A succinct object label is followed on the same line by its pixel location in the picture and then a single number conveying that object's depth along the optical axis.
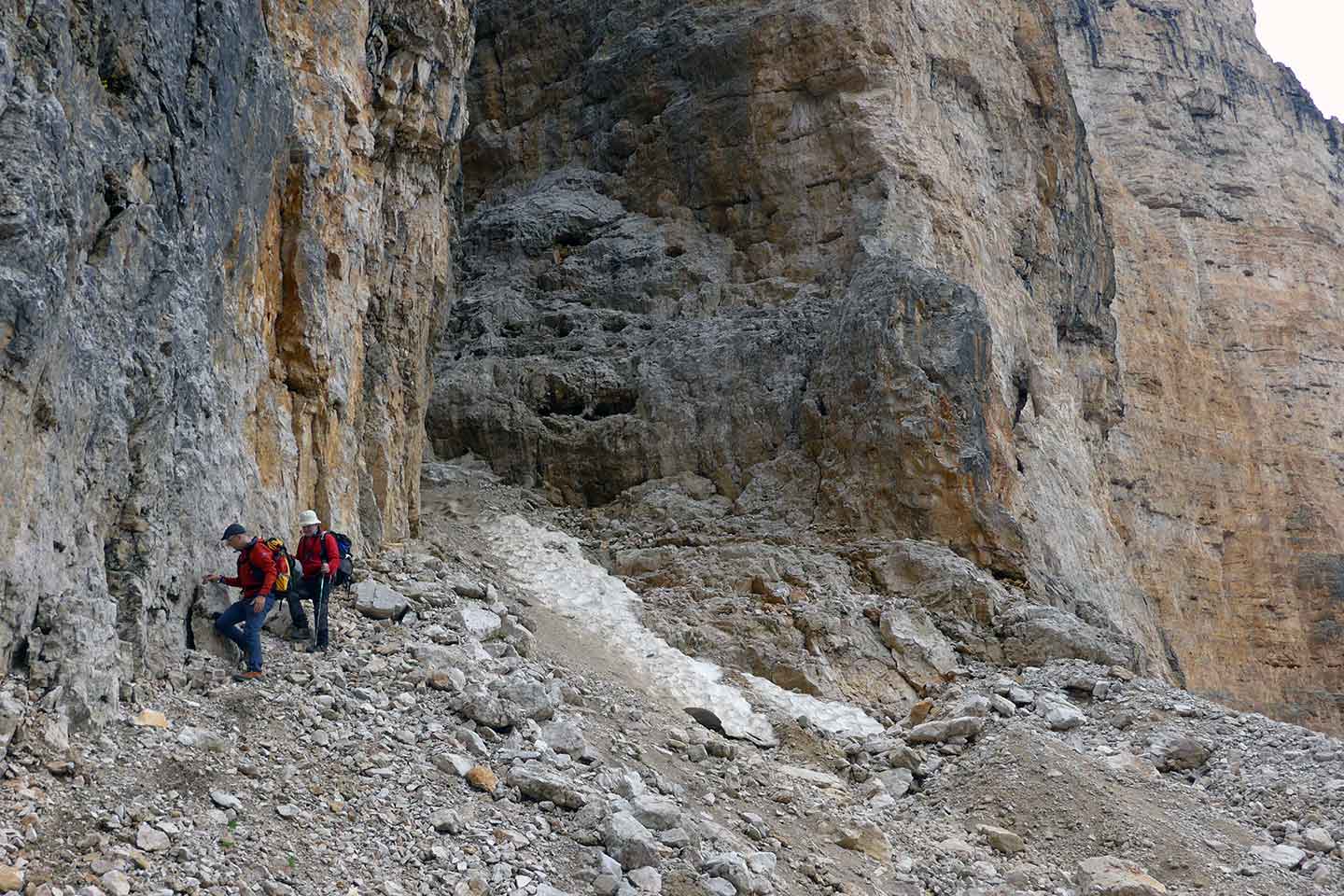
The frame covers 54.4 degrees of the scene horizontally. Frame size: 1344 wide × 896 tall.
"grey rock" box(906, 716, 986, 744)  14.48
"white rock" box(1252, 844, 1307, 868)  12.42
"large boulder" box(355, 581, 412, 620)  11.48
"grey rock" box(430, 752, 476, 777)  9.02
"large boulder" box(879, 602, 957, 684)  16.66
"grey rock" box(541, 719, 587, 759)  10.15
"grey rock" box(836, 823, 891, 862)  11.21
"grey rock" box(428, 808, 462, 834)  8.30
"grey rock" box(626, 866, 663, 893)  8.44
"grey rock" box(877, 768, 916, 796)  13.32
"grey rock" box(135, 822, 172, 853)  6.91
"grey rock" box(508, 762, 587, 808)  9.12
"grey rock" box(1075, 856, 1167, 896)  11.17
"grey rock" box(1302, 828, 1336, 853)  12.77
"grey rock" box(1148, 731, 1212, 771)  14.38
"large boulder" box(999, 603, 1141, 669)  17.06
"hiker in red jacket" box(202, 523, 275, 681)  9.37
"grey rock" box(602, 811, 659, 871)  8.64
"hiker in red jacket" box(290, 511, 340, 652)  10.20
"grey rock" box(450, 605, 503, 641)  12.20
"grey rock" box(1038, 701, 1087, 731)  15.13
